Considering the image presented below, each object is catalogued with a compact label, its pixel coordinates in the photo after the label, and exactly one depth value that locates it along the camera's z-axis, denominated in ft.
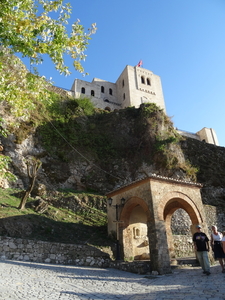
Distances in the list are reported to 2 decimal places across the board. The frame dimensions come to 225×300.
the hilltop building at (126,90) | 126.41
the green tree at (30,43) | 22.06
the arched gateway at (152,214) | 34.17
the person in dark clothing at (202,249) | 26.84
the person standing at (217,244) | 26.99
